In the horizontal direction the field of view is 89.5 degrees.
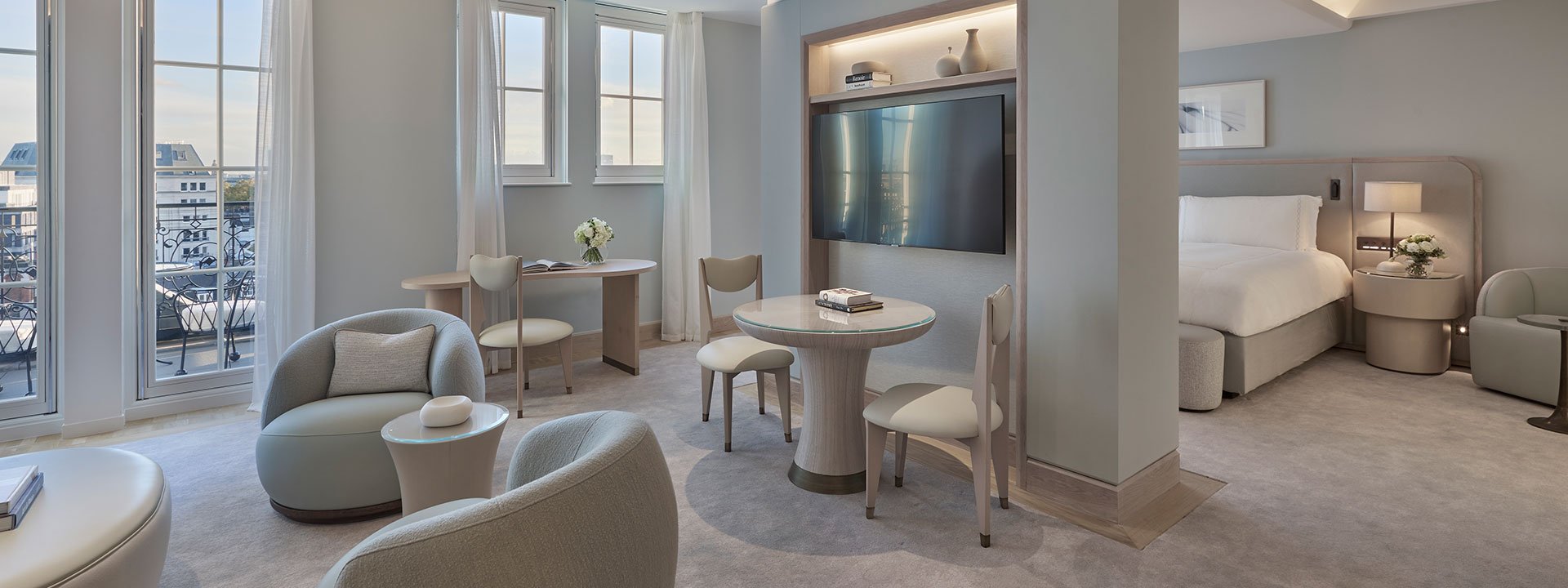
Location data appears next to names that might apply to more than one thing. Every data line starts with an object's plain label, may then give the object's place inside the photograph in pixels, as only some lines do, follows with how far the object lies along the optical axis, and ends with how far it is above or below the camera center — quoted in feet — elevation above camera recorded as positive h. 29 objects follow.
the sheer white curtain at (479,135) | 15.89 +2.93
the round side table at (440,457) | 7.79 -1.81
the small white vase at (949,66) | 11.18 +3.00
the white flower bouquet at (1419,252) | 16.85 +0.52
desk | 14.88 -0.42
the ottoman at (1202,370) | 13.71 -1.62
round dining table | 10.05 -1.62
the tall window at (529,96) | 17.20 +4.03
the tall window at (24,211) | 12.00 +1.05
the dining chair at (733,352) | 11.73 -1.12
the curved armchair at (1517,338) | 13.89 -1.11
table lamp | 17.25 +1.74
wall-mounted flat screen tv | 10.78 +1.54
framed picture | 20.83 +4.40
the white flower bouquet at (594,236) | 16.53 +0.88
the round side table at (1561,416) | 12.84 -2.28
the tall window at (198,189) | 13.25 +1.54
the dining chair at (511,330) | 14.02 -0.97
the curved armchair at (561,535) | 3.96 -1.37
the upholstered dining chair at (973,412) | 8.45 -1.52
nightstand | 16.43 -0.83
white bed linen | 14.40 -0.20
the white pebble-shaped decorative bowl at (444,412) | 8.05 -1.38
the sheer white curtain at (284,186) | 13.74 +1.62
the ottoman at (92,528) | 5.53 -1.91
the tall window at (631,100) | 18.86 +4.34
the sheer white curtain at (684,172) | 19.51 +2.65
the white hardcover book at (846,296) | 10.47 -0.25
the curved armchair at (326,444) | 8.90 -1.87
